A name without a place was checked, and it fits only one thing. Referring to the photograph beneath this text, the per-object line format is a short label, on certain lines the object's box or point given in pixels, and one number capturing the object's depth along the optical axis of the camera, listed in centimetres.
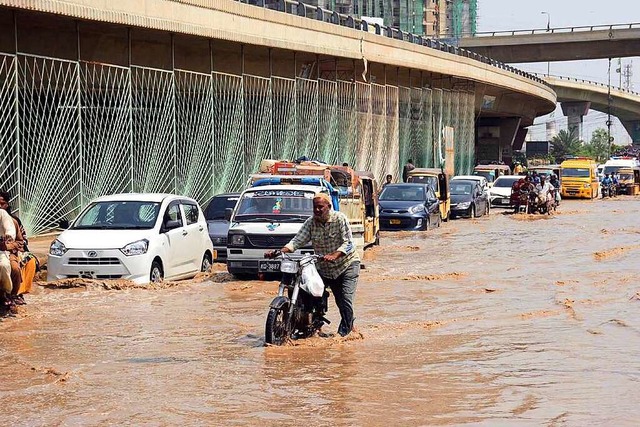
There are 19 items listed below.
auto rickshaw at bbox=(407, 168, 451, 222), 3831
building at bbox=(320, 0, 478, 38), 10831
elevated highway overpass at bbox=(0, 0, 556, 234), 2569
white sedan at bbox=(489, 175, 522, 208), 5069
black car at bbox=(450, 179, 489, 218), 4097
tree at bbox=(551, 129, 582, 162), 13650
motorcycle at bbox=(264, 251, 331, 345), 1196
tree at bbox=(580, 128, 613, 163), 14025
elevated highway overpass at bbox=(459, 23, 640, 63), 7750
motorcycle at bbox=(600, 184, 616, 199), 6306
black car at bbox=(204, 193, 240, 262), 2248
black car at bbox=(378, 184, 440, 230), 3288
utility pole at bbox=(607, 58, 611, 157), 12056
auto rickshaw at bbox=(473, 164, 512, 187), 5803
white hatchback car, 1744
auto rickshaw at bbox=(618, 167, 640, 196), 6712
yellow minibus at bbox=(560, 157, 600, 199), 5944
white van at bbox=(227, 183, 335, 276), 1903
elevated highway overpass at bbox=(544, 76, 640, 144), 11556
